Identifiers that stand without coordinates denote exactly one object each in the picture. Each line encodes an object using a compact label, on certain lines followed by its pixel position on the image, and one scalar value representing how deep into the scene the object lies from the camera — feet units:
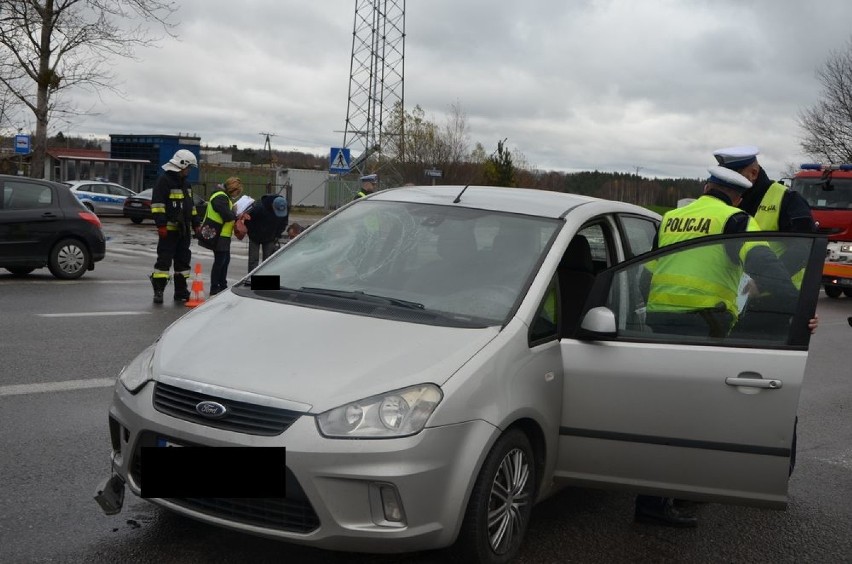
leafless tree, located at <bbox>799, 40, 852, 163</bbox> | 155.12
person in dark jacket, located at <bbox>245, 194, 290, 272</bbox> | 45.34
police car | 116.37
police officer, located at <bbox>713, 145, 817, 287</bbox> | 18.76
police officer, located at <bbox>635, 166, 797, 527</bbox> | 13.91
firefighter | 38.86
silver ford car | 11.25
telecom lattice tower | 151.12
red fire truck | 61.36
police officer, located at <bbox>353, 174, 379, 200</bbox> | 50.14
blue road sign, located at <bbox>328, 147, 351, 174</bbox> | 93.76
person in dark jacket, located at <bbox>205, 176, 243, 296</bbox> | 41.88
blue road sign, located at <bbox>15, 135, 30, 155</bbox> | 90.22
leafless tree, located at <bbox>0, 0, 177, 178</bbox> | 79.25
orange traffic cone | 40.88
